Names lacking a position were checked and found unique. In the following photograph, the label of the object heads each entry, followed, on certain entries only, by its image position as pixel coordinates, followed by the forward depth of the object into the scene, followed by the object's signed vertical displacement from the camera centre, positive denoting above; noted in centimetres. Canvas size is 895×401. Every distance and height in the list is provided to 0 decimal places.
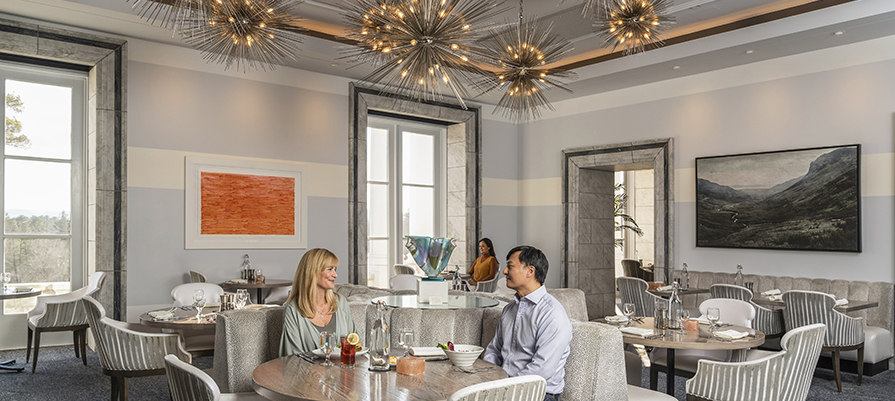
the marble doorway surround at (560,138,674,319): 870 -6
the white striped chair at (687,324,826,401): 361 -102
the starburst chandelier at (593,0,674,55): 491 +151
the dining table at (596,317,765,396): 383 -88
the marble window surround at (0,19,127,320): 655 +58
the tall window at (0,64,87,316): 706 +28
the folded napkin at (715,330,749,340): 396 -86
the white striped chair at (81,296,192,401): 446 -109
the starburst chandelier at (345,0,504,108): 342 +98
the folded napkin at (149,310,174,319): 472 -87
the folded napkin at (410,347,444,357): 319 -78
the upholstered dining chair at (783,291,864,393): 565 -109
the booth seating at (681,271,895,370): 614 -118
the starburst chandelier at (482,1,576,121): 528 +123
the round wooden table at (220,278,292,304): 673 -91
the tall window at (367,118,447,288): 954 +24
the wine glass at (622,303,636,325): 448 -78
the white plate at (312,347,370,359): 311 -77
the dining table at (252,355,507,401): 254 -80
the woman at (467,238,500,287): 873 -89
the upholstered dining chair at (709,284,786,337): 620 -118
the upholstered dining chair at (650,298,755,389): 446 -115
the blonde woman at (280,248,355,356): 347 -61
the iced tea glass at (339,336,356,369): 303 -75
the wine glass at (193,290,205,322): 479 -77
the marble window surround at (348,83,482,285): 857 +66
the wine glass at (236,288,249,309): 485 -76
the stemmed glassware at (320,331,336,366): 310 -71
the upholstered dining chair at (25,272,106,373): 600 -113
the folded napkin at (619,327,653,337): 405 -86
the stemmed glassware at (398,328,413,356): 300 -67
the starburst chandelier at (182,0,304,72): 407 +126
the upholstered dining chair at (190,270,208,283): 673 -82
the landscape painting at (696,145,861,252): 680 +4
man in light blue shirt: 319 -68
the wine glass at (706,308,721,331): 426 -77
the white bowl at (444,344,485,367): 298 -75
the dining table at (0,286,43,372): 568 -86
